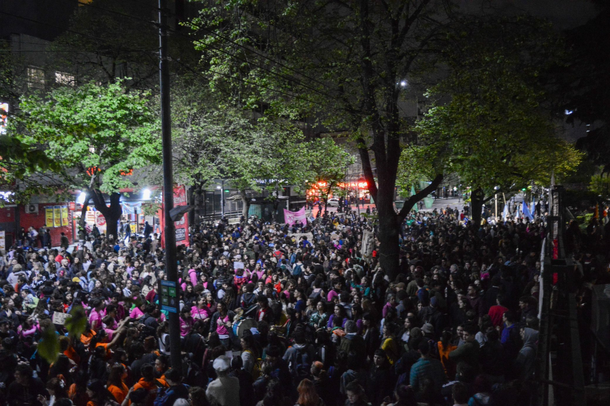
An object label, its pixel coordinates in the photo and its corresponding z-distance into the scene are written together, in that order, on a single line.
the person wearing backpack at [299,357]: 6.44
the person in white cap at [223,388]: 5.58
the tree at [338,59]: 12.44
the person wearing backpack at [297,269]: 13.86
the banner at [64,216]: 29.03
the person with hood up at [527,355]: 5.79
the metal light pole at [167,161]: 7.84
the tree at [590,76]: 18.22
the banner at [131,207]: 27.61
